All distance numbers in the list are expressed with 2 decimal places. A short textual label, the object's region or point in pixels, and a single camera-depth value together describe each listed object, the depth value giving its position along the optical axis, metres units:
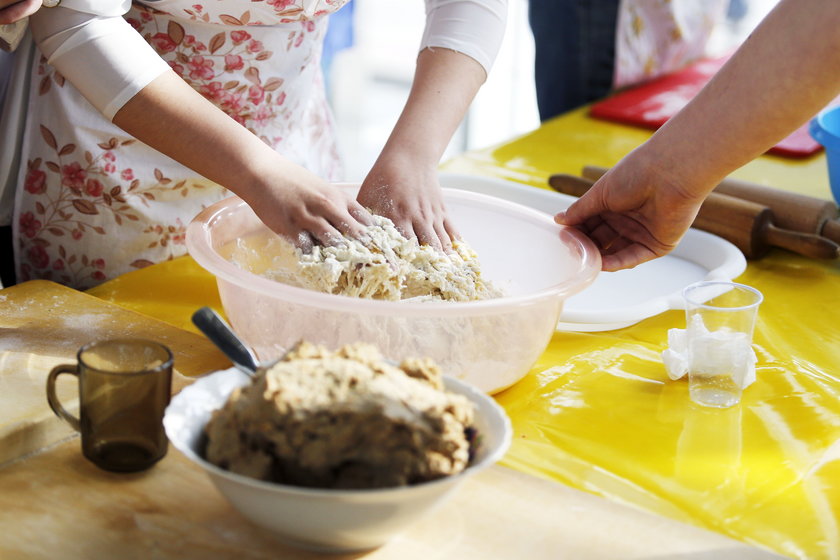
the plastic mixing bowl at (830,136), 1.55
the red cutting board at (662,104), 1.93
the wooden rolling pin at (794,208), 1.46
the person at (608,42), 2.27
